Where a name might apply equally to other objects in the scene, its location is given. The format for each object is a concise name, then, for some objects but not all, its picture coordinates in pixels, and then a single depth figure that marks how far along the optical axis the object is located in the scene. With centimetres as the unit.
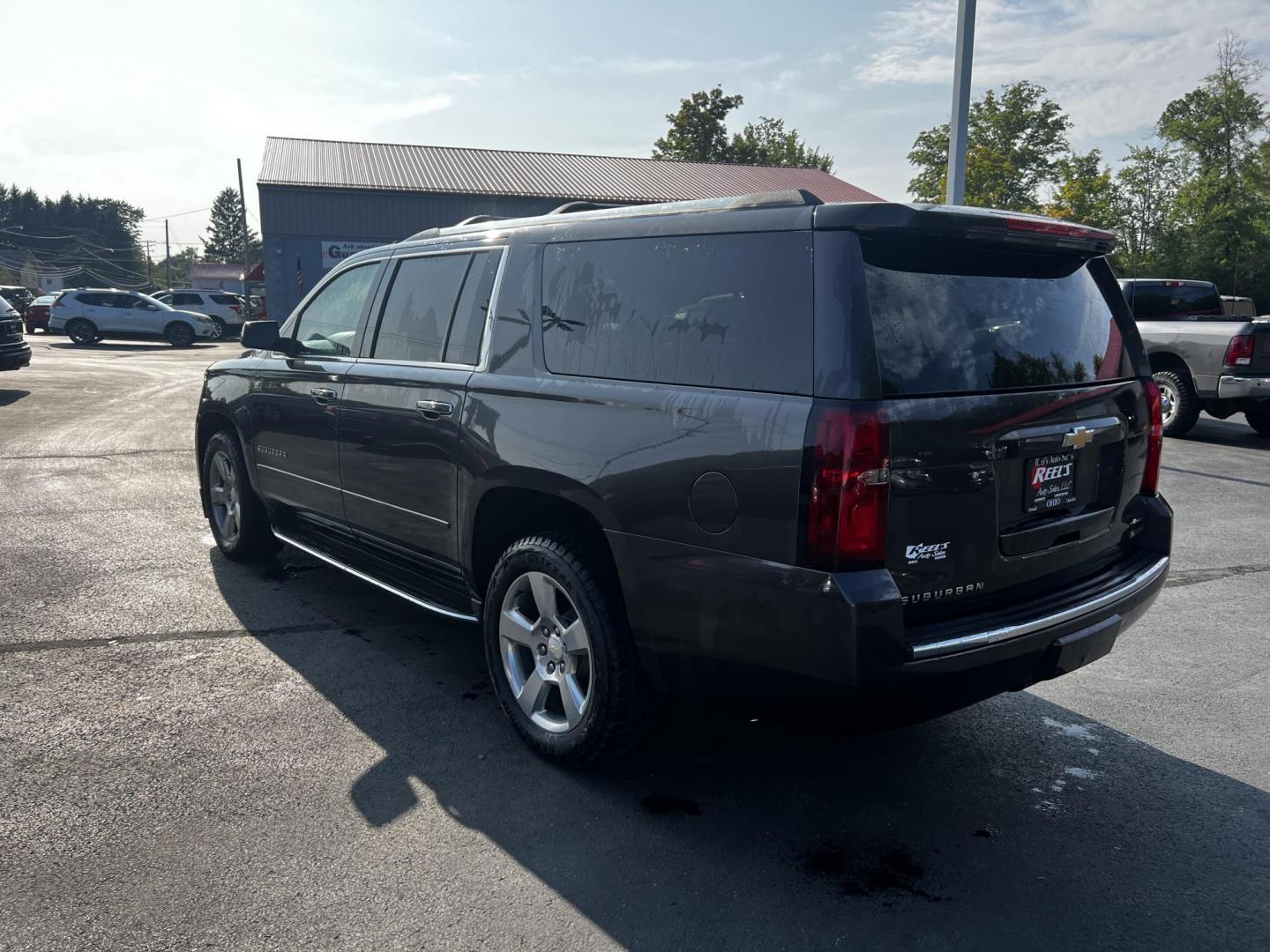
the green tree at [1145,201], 5097
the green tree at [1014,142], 5694
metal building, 3134
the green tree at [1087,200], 5109
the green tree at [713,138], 6075
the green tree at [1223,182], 4481
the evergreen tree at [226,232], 15975
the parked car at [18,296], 3963
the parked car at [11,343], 1567
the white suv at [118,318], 3047
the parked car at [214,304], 3575
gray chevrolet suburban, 268
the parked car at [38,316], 3706
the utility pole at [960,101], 1005
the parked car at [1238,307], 1490
